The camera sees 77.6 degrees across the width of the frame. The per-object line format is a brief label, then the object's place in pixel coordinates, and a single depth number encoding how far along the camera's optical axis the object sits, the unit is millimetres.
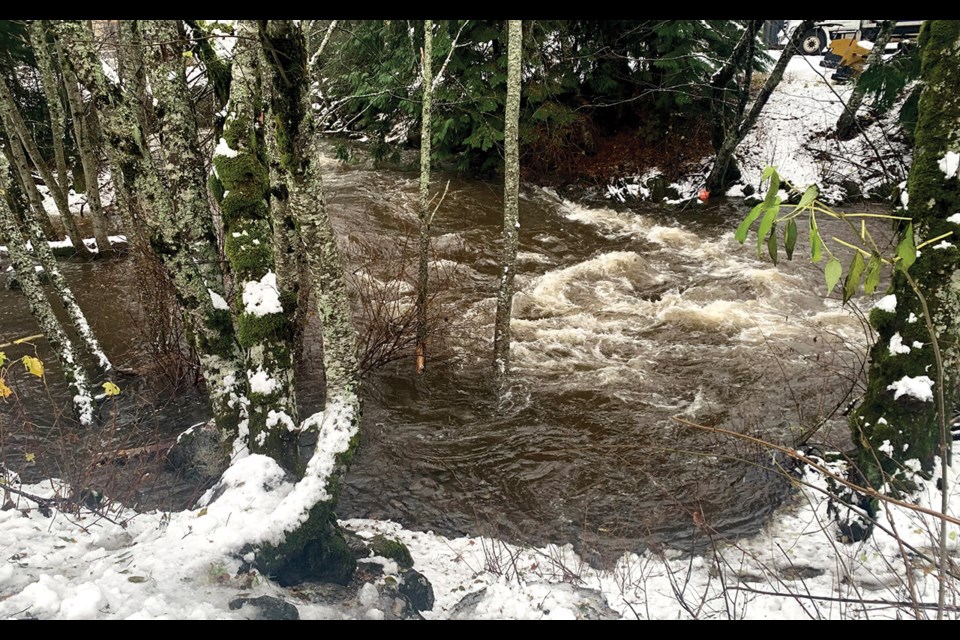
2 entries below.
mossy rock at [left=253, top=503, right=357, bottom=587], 4195
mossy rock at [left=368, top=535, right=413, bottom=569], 4871
